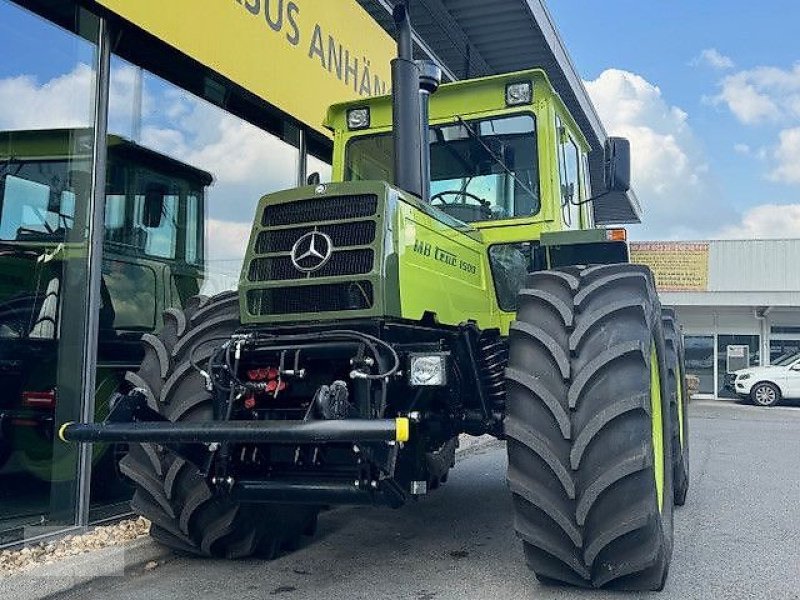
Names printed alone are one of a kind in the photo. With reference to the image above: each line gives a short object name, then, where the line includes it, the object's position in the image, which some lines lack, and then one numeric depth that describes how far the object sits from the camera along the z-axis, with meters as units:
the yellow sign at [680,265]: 23.91
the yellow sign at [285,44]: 5.91
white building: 23.25
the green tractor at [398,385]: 3.60
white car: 21.17
